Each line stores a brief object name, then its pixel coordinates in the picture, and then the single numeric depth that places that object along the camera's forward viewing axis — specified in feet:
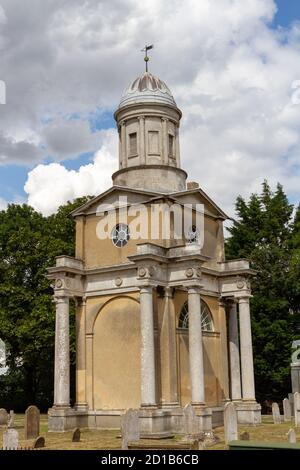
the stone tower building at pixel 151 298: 80.59
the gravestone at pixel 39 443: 58.59
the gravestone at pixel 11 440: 51.29
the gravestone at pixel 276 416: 90.63
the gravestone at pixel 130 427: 55.50
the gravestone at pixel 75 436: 67.41
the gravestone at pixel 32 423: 69.67
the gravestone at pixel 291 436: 53.11
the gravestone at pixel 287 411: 95.92
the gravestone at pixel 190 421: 60.90
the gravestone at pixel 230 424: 57.72
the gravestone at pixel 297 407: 83.51
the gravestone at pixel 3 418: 95.35
